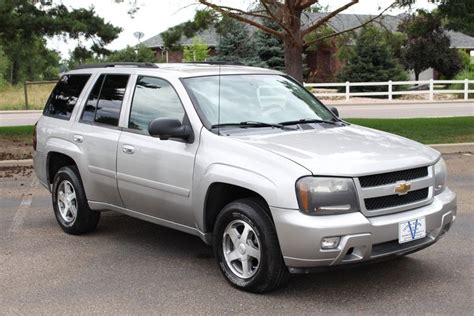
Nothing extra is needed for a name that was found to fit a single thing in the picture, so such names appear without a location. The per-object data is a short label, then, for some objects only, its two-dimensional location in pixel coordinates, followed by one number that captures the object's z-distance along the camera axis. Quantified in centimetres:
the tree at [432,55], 4100
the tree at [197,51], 3210
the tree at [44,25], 1409
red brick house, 4109
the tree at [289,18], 1297
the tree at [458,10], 1437
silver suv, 433
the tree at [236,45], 3009
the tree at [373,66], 3669
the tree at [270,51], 3325
